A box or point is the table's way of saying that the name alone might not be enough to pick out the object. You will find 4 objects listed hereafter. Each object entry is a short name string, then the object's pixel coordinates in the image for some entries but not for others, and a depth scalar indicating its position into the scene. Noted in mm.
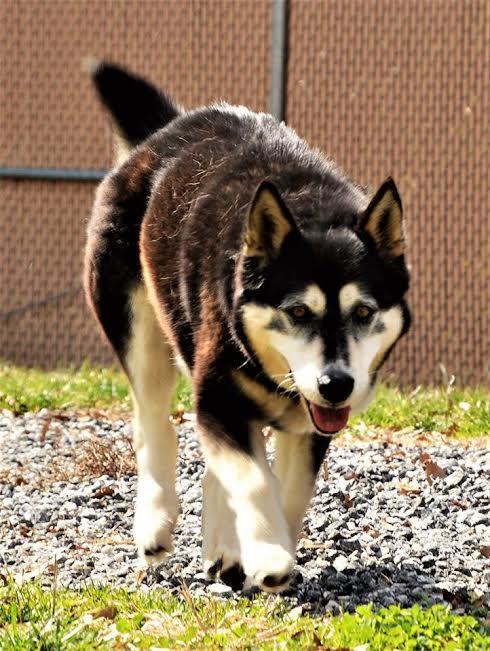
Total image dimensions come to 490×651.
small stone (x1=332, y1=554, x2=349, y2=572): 8867
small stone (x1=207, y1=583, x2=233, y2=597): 8445
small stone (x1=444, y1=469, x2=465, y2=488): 10578
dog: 7621
